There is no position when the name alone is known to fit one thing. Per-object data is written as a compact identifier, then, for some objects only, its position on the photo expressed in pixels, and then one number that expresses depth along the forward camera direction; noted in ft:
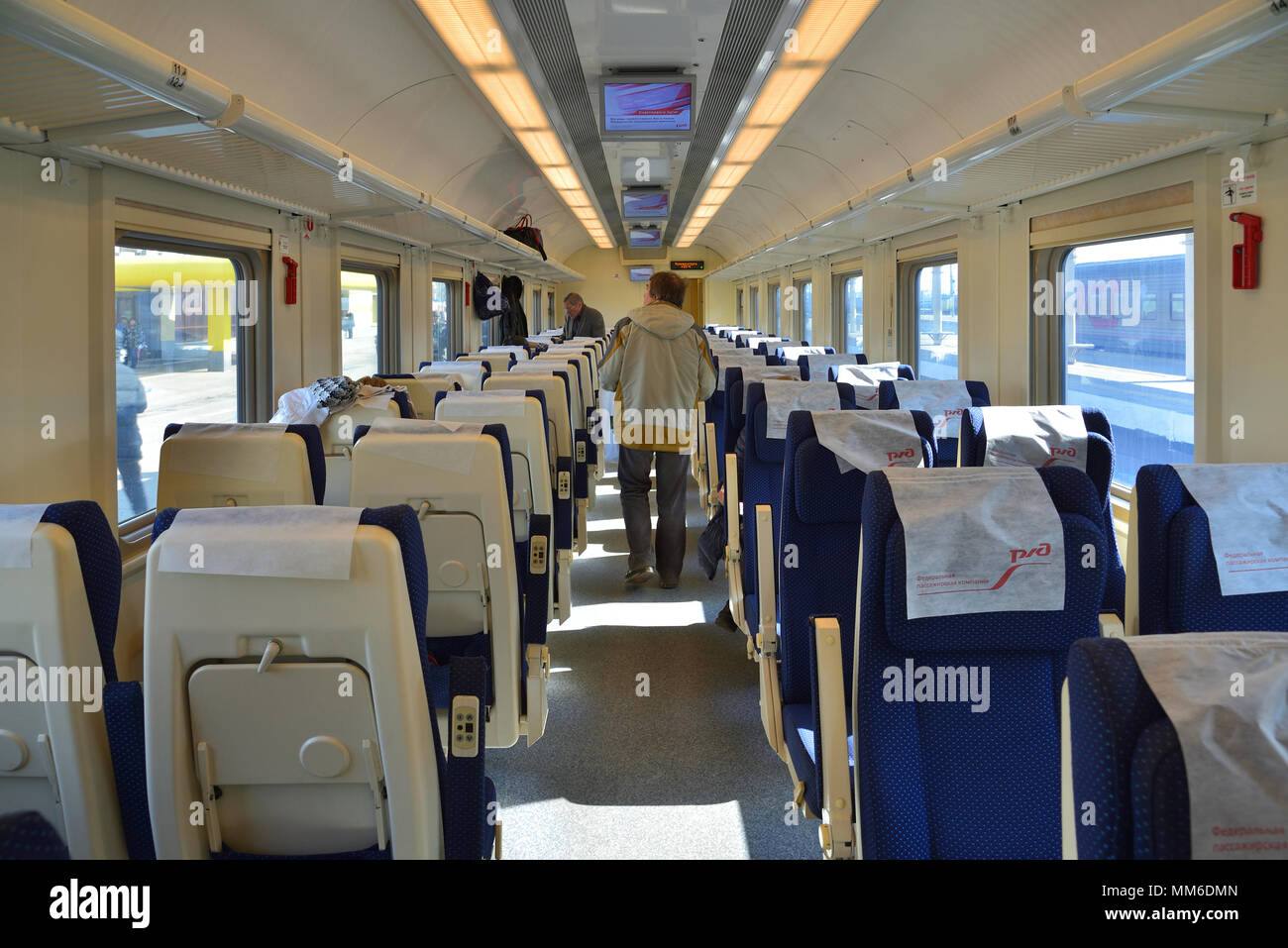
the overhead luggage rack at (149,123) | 8.09
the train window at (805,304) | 56.36
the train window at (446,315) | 42.11
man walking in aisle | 20.01
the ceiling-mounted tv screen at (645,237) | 69.01
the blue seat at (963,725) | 6.62
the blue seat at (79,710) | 5.40
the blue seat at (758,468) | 15.02
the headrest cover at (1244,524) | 6.67
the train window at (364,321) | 28.35
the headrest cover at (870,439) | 10.35
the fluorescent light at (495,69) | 16.92
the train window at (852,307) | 45.29
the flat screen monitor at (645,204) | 48.19
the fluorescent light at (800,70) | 16.62
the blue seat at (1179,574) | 6.70
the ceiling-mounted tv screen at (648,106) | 23.67
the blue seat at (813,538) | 10.43
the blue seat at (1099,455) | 9.56
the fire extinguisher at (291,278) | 21.18
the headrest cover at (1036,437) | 10.29
